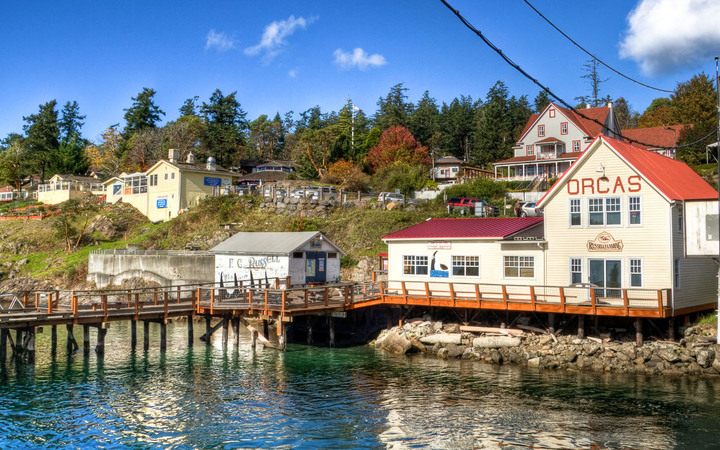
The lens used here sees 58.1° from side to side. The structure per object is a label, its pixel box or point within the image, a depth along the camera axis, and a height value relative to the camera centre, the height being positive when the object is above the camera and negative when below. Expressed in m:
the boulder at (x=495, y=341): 31.75 -4.10
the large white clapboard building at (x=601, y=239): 30.44 +0.97
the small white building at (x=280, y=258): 40.78 +0.09
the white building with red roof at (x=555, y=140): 71.25 +13.29
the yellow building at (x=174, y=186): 69.94 +8.28
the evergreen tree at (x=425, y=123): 104.00 +22.28
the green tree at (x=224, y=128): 94.19 +20.54
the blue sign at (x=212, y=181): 72.00 +8.81
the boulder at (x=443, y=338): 33.12 -4.13
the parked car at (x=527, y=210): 50.75 +3.82
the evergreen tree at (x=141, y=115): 112.50 +25.45
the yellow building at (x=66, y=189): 82.56 +9.40
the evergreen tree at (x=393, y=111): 101.00 +25.98
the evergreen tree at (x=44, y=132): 108.94 +21.91
